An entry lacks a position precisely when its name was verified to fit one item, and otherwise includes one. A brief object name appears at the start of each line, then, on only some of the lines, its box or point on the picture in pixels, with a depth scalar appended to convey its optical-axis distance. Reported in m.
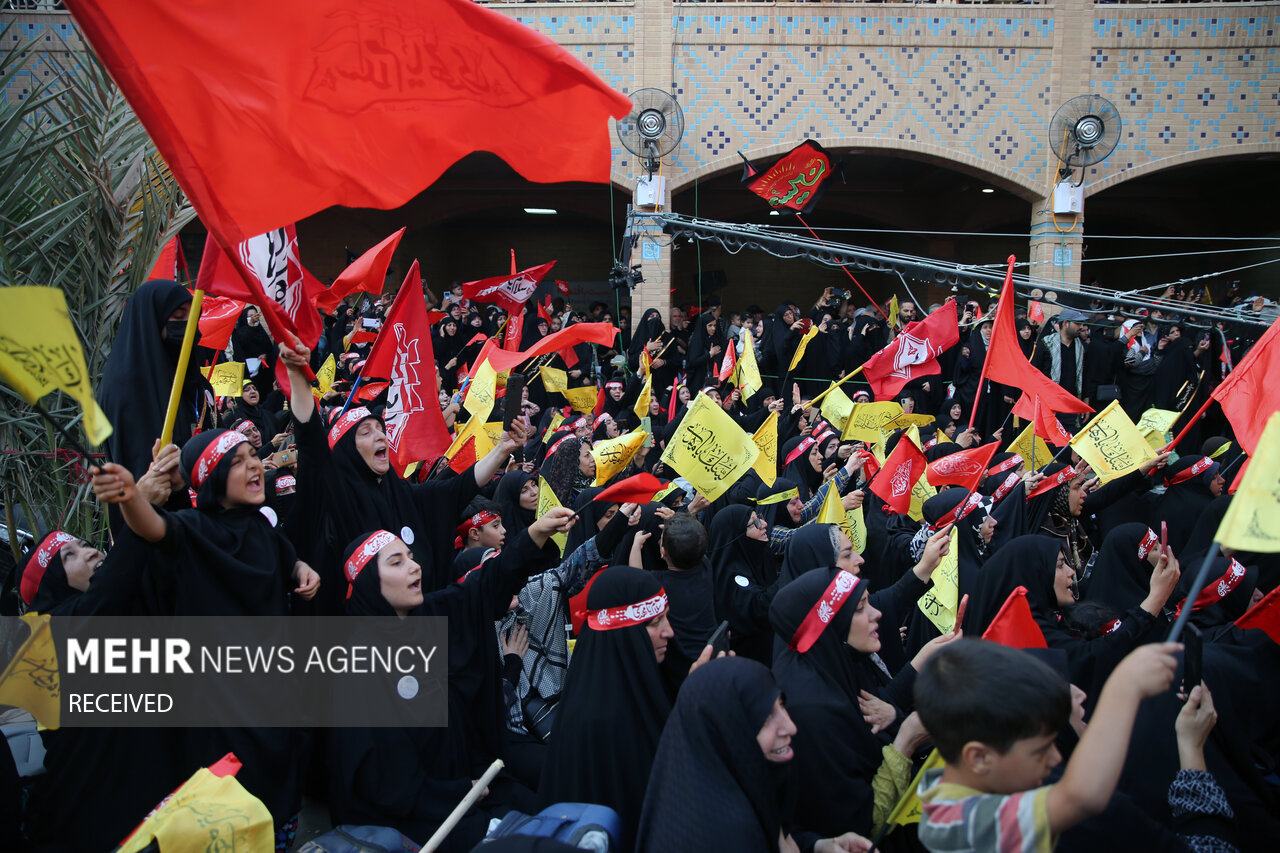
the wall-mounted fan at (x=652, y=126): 13.78
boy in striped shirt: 1.65
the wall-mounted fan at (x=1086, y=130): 13.69
